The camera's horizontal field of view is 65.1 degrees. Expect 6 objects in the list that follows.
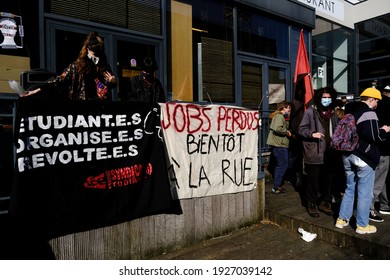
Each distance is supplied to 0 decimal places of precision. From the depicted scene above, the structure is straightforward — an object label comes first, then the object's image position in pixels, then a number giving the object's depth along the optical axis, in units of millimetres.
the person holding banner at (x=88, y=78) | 3264
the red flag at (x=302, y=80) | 6191
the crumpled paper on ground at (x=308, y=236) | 4227
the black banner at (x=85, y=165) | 2900
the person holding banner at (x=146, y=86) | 4156
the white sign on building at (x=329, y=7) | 9445
